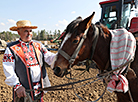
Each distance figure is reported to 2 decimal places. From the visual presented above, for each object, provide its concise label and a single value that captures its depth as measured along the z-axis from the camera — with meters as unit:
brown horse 1.47
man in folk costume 1.59
